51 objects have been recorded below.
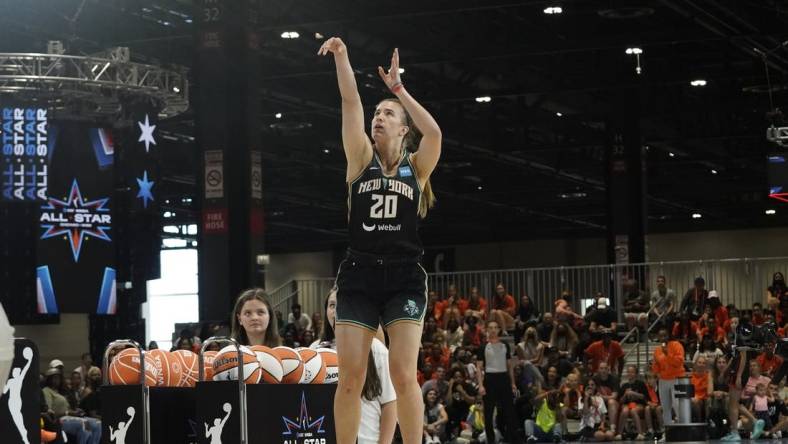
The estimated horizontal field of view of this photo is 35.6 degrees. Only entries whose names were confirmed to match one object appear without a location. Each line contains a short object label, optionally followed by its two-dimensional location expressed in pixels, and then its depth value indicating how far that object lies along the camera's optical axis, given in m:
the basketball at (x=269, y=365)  7.25
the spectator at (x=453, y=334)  23.91
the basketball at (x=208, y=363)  7.55
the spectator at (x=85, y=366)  21.47
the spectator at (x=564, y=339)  22.67
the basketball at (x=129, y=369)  7.55
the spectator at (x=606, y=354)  21.72
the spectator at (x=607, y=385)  20.42
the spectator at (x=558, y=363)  21.16
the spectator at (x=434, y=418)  19.86
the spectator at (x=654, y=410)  20.23
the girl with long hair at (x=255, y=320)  7.43
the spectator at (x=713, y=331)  21.81
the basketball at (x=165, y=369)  7.74
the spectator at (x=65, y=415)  18.12
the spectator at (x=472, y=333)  23.39
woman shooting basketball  5.43
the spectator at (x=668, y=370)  19.89
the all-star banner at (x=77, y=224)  23.36
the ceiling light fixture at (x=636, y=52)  27.36
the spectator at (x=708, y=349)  21.11
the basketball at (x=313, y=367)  7.39
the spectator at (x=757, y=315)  21.98
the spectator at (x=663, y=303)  23.59
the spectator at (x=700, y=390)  20.22
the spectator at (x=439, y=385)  20.75
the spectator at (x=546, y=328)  23.00
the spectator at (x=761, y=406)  19.50
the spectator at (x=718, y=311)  22.66
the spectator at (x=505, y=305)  24.12
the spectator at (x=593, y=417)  20.23
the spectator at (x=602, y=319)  22.88
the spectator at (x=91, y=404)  18.94
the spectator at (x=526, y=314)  23.64
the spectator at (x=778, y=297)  22.28
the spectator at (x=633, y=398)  20.25
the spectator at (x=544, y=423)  20.28
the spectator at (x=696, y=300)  23.34
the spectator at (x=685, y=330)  22.53
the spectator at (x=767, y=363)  20.12
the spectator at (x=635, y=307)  23.73
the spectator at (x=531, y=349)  21.89
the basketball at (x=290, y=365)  7.32
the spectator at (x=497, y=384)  19.53
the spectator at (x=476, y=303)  24.67
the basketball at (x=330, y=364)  7.49
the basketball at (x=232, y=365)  7.06
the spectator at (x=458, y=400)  20.73
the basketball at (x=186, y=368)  7.89
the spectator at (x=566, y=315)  22.95
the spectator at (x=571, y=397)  20.70
